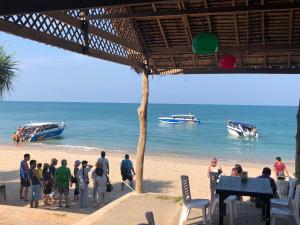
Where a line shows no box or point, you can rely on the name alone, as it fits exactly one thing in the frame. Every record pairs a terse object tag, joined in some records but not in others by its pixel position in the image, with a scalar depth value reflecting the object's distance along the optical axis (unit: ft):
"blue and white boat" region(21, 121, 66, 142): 78.41
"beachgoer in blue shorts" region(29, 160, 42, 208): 19.84
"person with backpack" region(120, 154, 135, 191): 25.85
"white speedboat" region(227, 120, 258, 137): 94.74
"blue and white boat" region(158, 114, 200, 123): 145.85
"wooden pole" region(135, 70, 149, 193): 19.80
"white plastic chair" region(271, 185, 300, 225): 12.19
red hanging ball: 16.00
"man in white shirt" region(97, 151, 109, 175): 21.62
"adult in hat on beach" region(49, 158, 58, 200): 22.02
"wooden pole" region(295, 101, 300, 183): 15.48
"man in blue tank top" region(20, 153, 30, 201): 20.98
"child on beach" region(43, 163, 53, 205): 21.11
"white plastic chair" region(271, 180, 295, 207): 12.83
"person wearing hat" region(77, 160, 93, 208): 20.69
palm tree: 25.33
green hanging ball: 12.19
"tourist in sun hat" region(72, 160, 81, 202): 21.18
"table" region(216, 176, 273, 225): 11.64
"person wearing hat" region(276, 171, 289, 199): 16.54
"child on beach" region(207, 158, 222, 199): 14.68
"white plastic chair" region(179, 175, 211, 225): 12.82
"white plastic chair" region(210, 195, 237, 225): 12.99
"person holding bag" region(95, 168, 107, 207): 20.62
